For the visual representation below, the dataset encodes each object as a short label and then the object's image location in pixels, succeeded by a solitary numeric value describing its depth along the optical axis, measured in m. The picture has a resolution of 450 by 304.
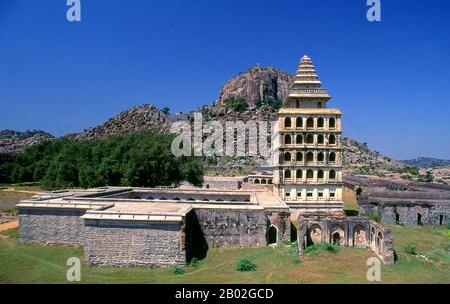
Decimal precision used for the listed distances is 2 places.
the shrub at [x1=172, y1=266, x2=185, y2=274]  20.80
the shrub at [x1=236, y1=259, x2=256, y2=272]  20.94
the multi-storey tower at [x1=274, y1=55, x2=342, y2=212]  33.06
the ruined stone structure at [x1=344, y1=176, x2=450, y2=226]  34.16
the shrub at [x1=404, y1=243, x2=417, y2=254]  23.95
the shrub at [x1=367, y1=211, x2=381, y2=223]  32.94
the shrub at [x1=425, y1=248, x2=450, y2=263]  22.62
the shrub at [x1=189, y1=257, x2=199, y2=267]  21.93
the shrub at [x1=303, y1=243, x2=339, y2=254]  23.79
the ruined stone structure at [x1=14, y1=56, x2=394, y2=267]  22.02
